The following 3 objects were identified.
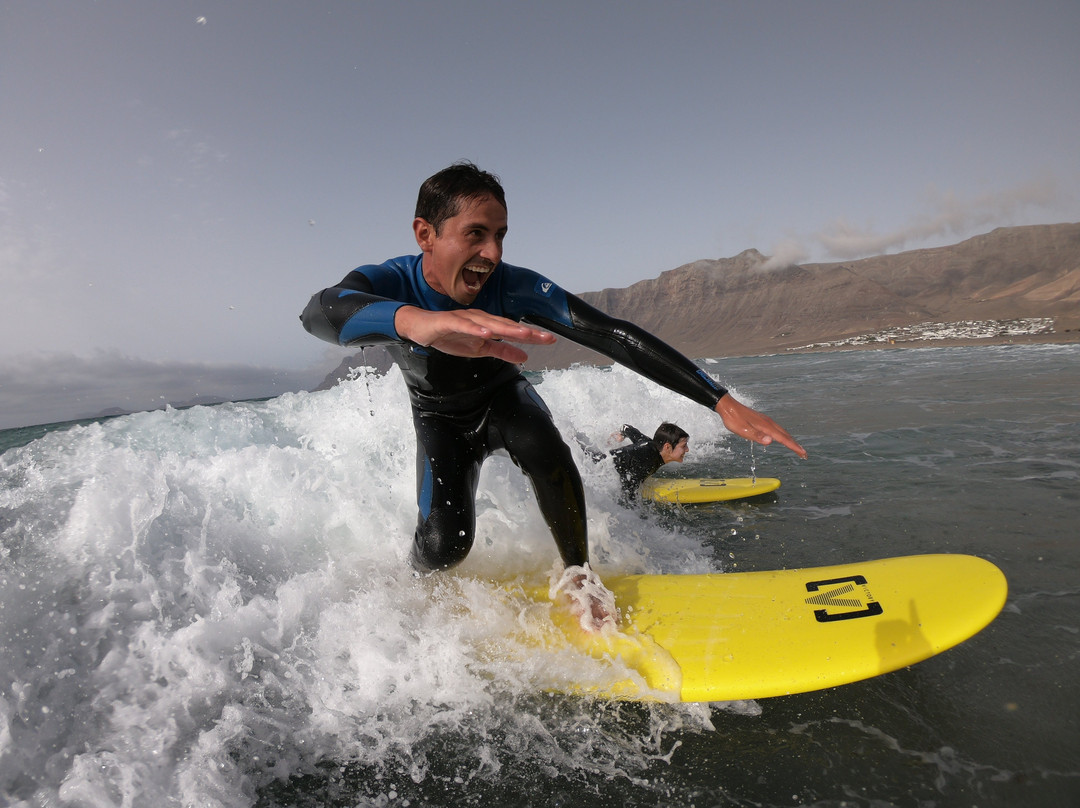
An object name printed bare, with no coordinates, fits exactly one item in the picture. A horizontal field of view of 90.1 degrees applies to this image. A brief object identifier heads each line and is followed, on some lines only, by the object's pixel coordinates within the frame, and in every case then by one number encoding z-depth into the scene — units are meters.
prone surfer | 5.47
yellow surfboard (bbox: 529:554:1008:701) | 2.09
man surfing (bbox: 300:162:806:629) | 2.18
